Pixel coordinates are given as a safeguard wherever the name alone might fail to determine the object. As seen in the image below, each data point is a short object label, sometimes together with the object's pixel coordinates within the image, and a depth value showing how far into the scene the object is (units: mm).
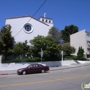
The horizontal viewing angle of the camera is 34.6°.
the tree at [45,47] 29422
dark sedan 19625
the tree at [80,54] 37938
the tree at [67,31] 67575
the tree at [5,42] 27706
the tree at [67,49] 40678
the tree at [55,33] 41125
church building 36875
